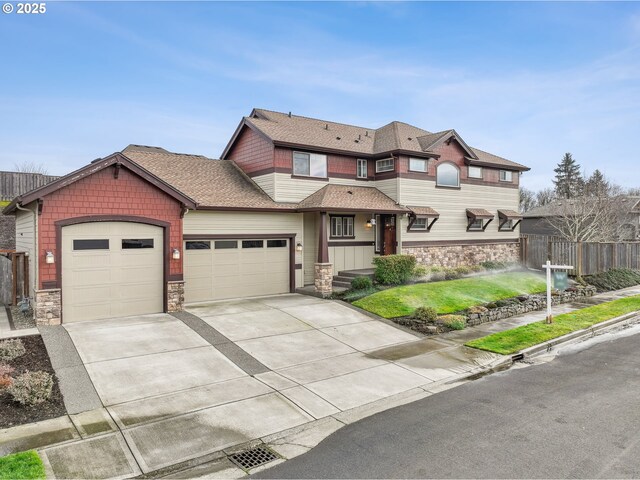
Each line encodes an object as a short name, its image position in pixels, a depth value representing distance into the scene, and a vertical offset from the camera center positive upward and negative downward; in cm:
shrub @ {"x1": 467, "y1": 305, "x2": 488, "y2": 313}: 1401 -249
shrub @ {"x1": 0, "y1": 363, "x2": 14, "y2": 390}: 727 -251
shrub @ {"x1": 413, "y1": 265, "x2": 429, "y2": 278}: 1870 -159
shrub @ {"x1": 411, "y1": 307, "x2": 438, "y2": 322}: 1327 -252
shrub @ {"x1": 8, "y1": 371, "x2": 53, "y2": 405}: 684 -256
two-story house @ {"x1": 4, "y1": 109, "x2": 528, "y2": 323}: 1210 +87
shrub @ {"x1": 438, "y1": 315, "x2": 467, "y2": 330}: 1276 -264
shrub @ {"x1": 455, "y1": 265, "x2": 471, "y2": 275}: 2077 -168
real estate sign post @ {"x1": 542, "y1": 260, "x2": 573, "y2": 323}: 1253 -195
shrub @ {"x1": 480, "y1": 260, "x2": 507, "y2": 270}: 2290 -159
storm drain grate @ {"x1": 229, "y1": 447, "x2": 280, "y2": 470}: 538 -294
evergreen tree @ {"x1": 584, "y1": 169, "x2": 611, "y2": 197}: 3082 +369
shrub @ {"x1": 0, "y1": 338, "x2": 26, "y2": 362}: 881 -245
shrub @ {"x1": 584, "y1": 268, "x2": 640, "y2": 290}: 2007 -215
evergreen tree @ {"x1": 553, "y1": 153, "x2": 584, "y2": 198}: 6200 +962
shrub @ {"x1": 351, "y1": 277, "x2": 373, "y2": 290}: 1700 -193
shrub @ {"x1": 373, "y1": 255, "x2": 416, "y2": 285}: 1777 -139
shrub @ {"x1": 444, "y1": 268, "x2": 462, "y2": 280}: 1966 -181
